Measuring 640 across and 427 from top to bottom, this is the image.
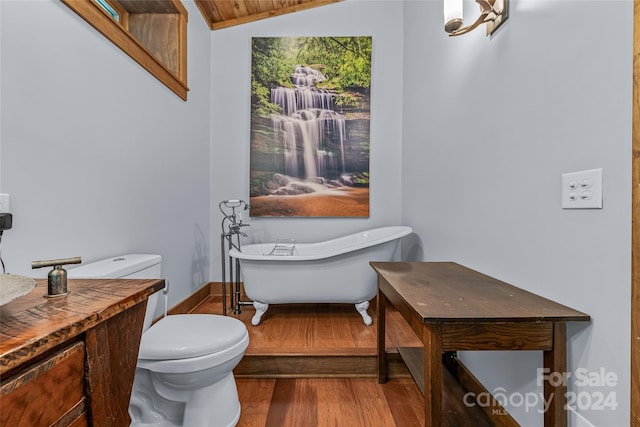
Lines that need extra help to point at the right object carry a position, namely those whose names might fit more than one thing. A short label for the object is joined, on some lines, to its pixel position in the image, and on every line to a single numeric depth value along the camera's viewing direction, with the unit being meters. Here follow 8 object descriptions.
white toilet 1.18
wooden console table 0.89
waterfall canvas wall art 2.90
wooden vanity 0.46
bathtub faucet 2.54
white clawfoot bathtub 2.14
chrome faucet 0.68
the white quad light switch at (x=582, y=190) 0.84
